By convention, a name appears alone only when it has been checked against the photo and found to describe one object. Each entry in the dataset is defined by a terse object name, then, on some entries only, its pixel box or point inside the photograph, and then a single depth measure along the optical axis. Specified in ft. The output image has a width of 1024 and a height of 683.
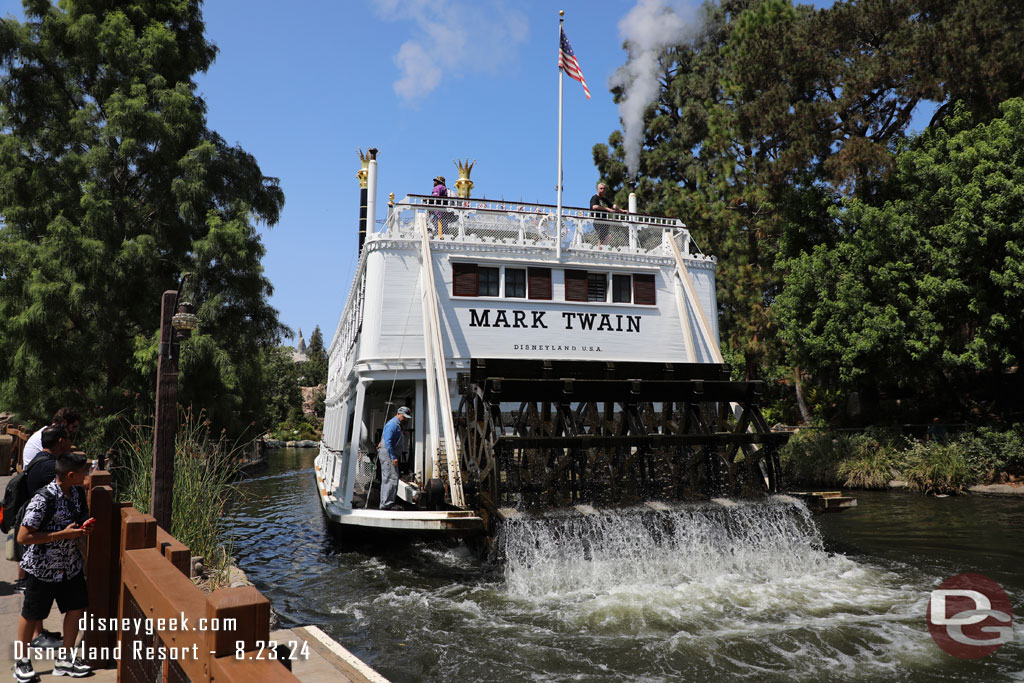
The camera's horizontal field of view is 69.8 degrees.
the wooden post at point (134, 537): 12.55
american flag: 47.44
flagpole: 44.78
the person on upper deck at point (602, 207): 47.23
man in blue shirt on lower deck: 35.32
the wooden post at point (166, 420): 22.77
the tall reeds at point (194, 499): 25.22
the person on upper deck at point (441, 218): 44.01
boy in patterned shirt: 14.62
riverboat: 36.06
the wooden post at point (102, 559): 15.02
